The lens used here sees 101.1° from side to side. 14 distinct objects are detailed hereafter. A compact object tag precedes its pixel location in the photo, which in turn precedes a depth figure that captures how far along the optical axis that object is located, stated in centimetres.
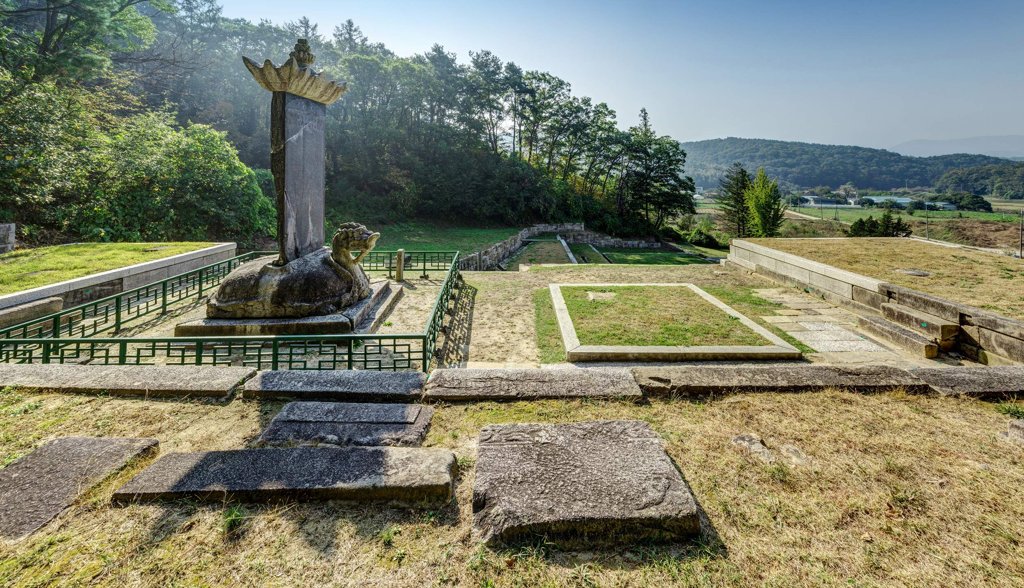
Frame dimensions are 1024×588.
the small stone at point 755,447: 255
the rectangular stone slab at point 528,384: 336
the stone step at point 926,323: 600
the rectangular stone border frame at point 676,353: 572
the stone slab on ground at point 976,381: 347
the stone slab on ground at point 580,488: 187
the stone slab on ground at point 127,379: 324
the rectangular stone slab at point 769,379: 352
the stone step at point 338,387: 328
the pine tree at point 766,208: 3381
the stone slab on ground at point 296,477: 204
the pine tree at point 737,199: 3941
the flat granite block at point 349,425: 264
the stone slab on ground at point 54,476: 186
